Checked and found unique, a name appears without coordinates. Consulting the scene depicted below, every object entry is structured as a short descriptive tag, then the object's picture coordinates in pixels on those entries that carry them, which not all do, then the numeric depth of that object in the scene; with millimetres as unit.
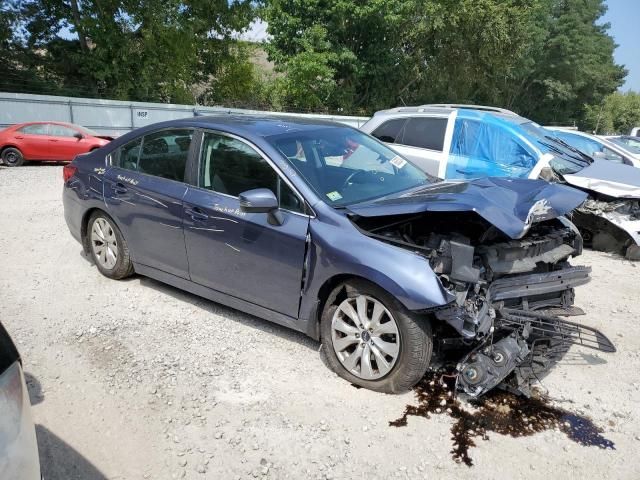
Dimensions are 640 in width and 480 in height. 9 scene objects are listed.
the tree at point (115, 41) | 23438
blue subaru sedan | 3168
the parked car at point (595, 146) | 10570
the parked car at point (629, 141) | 12414
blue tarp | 6840
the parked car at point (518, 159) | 6641
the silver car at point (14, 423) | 1549
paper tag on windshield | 4480
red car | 14805
